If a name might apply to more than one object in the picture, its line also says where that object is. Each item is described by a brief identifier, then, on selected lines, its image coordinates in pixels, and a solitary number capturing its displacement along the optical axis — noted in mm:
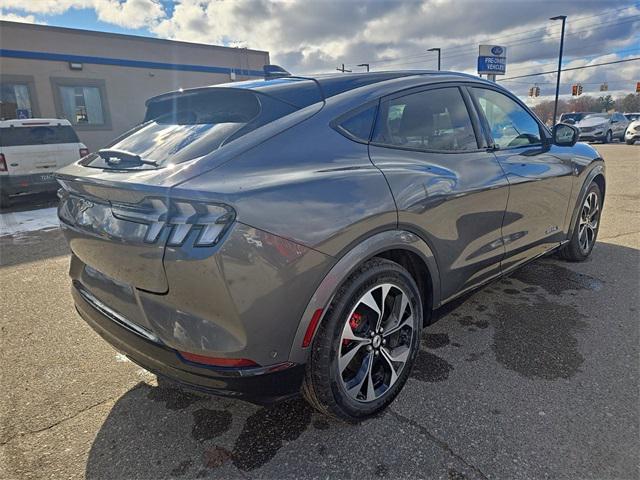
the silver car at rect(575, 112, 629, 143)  24016
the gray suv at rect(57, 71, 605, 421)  1708
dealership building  14133
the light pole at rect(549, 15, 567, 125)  29328
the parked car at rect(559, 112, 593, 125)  24756
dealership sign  22578
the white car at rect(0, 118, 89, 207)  7992
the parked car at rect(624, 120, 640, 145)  21250
